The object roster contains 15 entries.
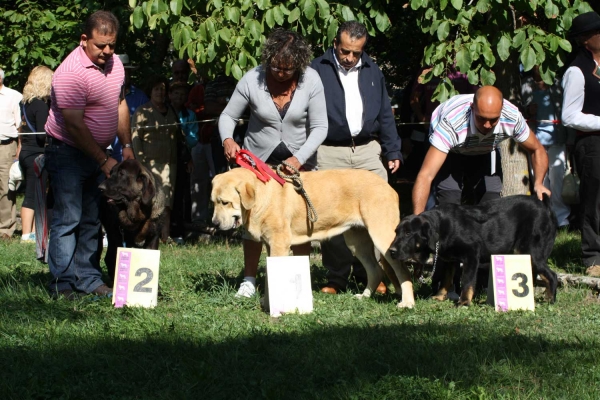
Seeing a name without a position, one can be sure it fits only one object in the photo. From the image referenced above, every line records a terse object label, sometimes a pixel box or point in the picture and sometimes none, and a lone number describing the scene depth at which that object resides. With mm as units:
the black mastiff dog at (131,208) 12898
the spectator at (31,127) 20703
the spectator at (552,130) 21187
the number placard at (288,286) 11664
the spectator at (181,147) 22391
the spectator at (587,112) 15039
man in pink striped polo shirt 12062
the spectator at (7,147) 23141
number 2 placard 11898
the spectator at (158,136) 21359
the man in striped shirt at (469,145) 12633
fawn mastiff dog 12078
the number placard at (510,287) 11945
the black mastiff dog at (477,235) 12133
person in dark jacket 13984
